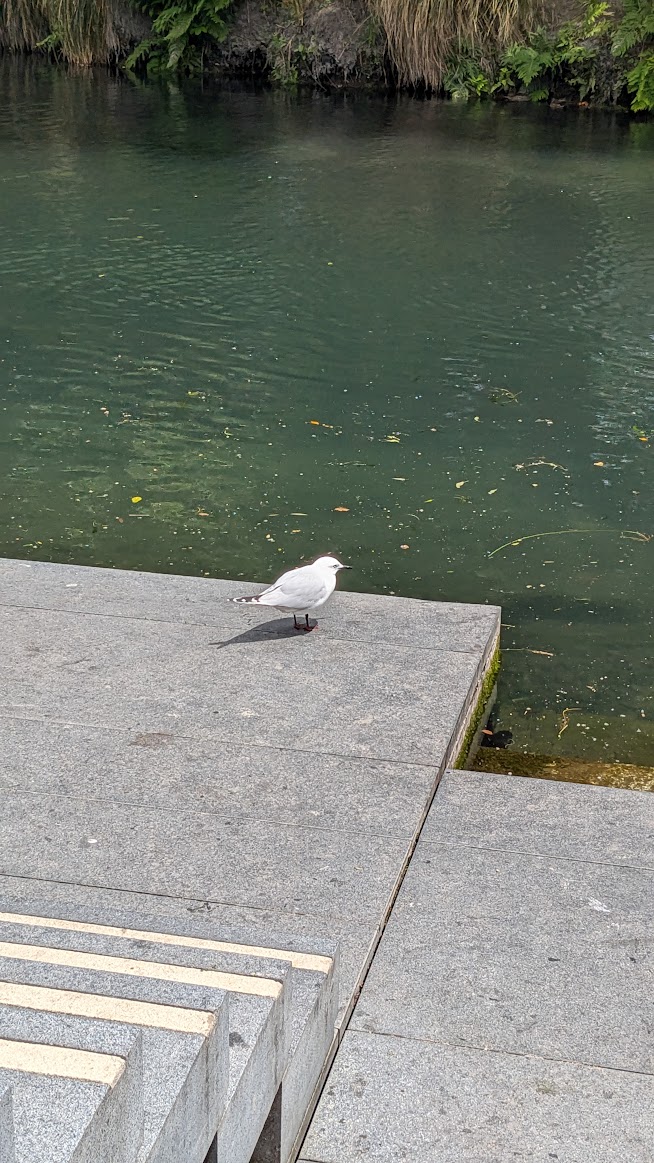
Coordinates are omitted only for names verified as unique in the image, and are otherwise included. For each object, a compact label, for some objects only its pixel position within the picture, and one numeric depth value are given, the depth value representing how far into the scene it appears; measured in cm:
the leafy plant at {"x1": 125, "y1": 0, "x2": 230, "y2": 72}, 2286
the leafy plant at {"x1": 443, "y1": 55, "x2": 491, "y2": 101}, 2106
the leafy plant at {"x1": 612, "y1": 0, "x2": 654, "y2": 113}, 1988
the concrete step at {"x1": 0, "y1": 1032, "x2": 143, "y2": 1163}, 163
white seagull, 546
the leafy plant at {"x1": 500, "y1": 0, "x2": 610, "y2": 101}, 2062
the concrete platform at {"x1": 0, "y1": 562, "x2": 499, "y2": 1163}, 251
